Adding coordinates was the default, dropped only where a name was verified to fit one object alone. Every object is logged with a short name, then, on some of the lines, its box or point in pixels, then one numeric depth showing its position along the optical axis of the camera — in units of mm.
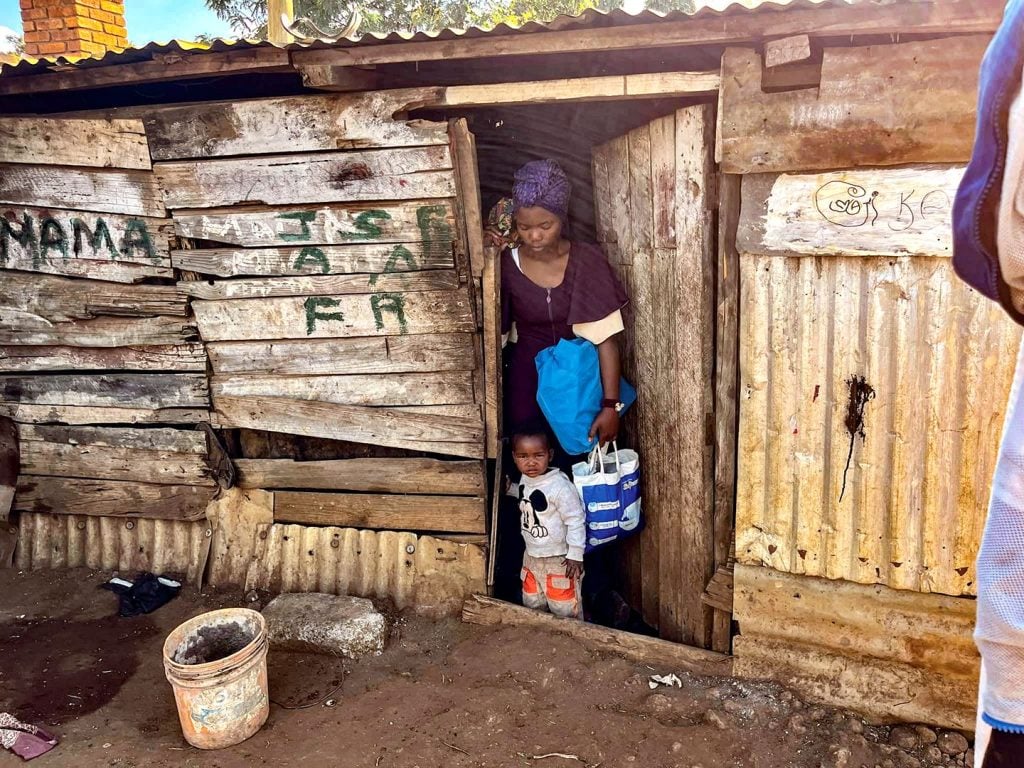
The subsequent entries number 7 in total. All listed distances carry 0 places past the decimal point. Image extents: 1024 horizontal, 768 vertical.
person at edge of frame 1087
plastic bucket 3447
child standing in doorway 4125
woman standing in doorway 3936
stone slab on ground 4191
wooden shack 3148
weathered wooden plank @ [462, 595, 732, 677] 3906
